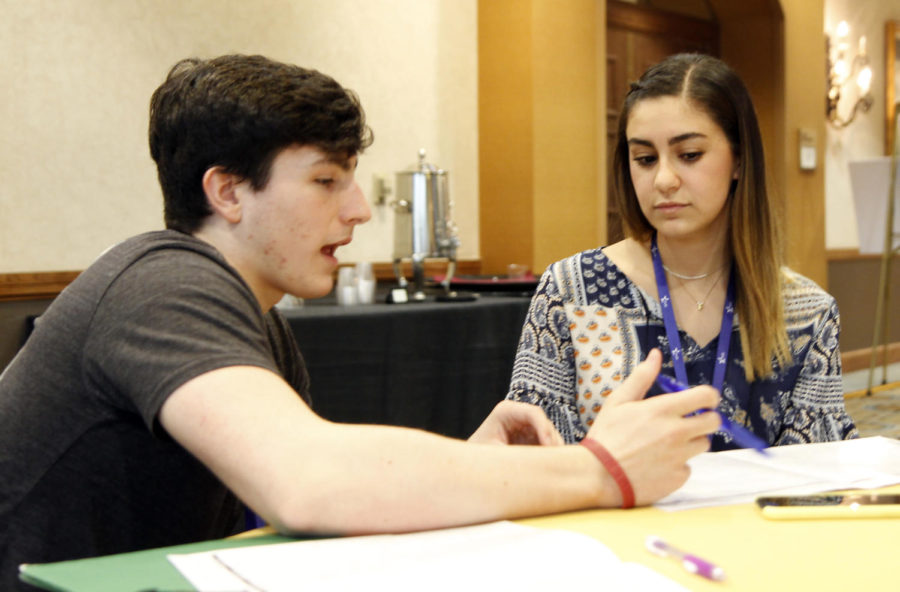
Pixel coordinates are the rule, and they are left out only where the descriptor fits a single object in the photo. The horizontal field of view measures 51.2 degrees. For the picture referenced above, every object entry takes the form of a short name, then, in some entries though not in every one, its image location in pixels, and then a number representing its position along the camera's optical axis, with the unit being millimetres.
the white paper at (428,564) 744
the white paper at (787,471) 1052
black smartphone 955
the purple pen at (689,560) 767
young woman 1706
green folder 729
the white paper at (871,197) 5688
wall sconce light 6938
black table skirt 2855
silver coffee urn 3566
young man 867
